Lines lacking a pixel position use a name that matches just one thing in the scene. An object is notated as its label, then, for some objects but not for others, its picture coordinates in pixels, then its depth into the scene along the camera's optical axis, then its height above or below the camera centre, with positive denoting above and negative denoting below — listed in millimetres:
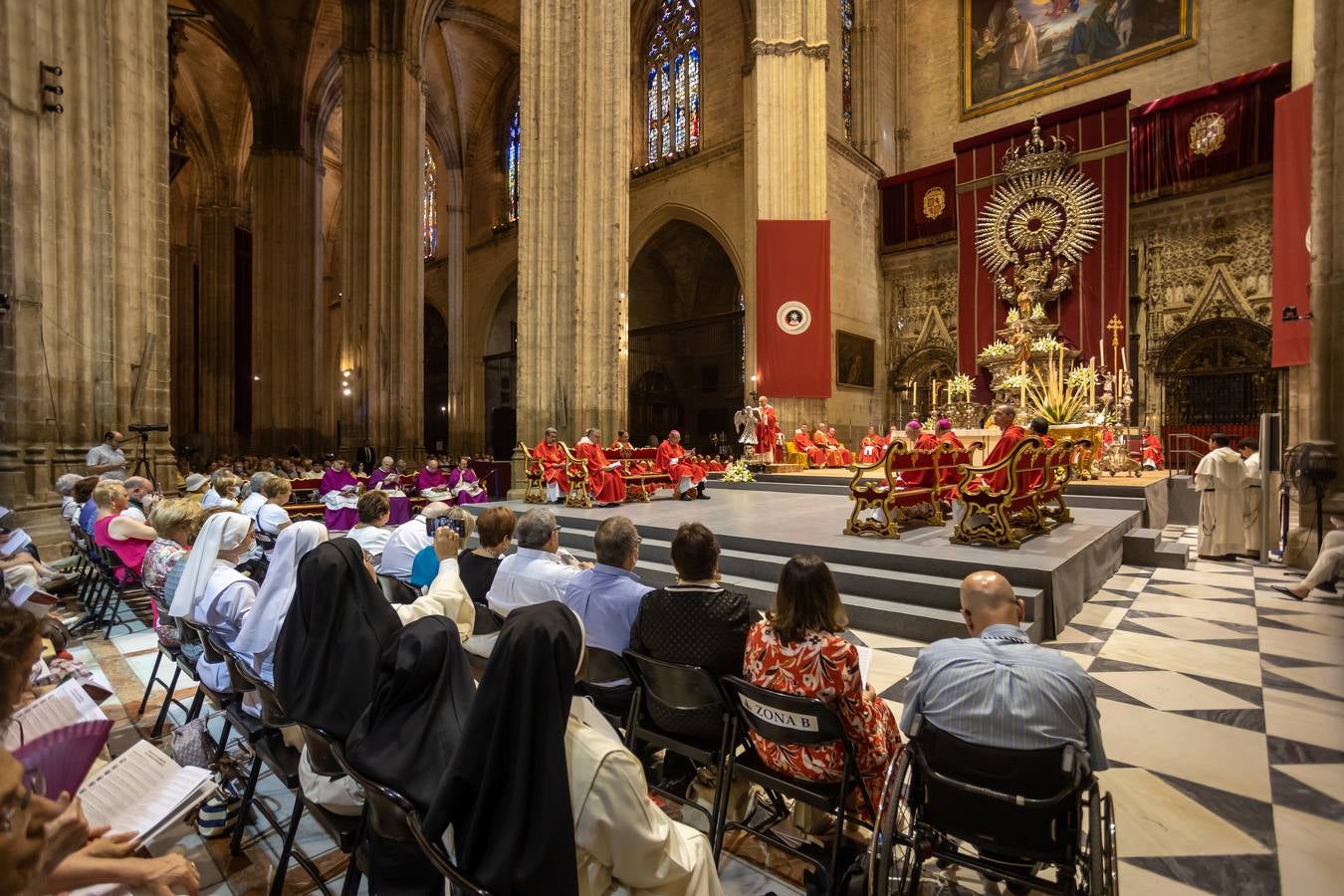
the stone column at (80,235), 6941 +2394
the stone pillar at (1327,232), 5895 +1826
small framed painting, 16812 +1988
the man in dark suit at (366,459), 15758 -517
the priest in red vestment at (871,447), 11719 -231
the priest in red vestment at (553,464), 9883 -413
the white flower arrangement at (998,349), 13164 +1721
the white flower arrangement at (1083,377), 10711 +935
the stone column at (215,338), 23344 +3607
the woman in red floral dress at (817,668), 1957 -708
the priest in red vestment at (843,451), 14695 -356
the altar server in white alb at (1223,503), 7121 -763
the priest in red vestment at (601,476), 9781 -589
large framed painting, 15414 +9848
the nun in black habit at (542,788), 1182 -663
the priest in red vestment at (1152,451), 12392 -342
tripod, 7895 -326
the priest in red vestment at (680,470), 10383 -552
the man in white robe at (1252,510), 7168 -845
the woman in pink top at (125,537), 4543 -686
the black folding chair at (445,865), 1209 -804
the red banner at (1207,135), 12922 +6231
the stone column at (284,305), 20016 +4135
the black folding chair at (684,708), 2096 -964
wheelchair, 1557 -946
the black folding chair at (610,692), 2518 -1039
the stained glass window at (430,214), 28266 +9756
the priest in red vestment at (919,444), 6895 -109
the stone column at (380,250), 16781 +4901
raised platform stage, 4488 -1048
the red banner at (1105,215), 14164 +4740
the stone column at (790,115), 15195 +7477
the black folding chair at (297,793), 1812 -1091
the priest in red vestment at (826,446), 14328 -246
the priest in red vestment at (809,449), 13969 -291
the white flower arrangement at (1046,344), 12578 +1733
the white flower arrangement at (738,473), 12812 -734
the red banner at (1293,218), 7586 +2600
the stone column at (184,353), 23703 +3128
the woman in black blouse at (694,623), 2275 -659
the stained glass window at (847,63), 17922 +10306
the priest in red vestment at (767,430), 13070 +112
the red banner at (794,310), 14211 +2726
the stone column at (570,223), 11734 +3902
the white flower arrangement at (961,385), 13156 +1008
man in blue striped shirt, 1644 -677
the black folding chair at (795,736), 1816 -871
